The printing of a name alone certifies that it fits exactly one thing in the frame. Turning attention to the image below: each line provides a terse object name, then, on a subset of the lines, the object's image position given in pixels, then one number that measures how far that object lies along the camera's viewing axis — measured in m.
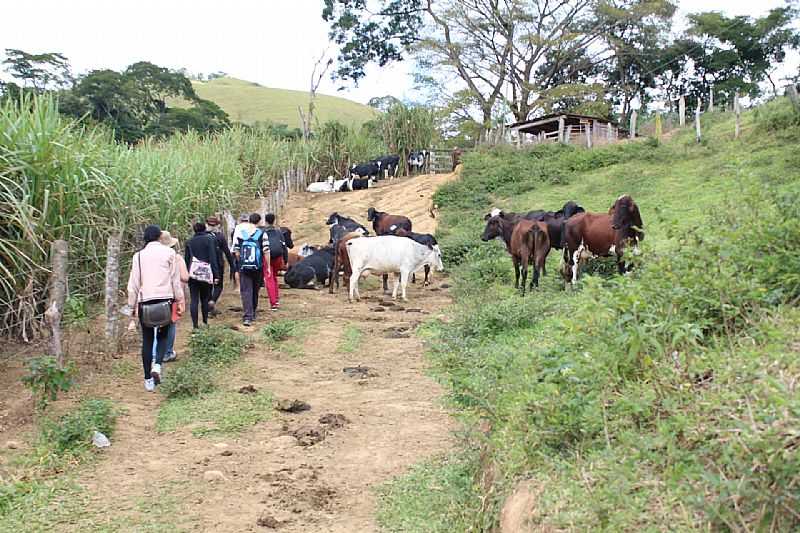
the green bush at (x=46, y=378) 6.30
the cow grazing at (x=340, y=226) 15.18
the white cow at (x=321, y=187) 26.58
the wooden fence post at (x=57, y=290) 6.95
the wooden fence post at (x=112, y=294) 8.35
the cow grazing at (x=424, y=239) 14.18
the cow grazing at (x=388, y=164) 28.52
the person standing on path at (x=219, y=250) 10.50
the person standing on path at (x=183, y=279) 8.07
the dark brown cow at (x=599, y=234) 10.38
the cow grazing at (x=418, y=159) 29.95
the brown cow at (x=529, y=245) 11.48
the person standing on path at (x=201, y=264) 9.76
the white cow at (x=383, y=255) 12.75
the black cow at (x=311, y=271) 14.02
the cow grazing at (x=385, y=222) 16.23
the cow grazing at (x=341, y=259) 13.77
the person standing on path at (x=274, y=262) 11.74
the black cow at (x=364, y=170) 27.30
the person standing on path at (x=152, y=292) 7.50
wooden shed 29.03
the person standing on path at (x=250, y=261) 10.40
